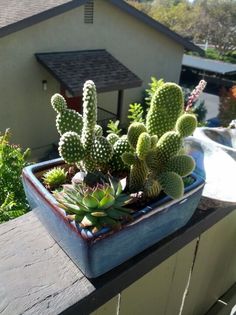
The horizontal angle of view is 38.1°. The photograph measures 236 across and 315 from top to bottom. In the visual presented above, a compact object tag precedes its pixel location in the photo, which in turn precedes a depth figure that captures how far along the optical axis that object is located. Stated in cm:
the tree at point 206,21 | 3347
